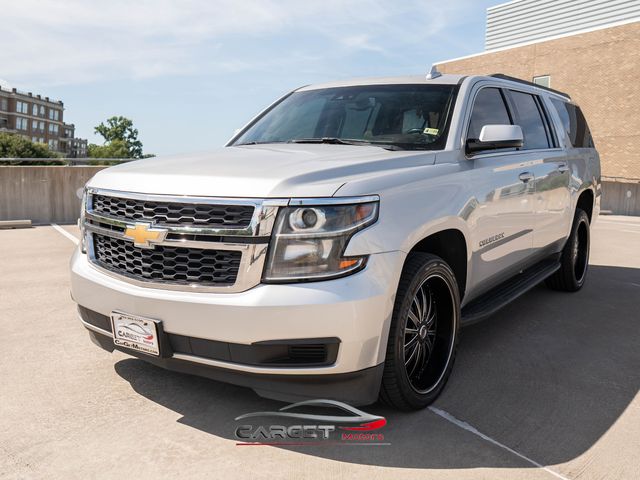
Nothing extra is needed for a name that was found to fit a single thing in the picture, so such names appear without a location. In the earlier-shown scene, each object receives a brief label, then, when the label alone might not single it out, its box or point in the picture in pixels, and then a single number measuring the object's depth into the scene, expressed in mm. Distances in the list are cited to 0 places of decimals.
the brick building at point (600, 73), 33094
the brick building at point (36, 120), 103562
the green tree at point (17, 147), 75006
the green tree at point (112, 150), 114375
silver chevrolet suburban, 2602
